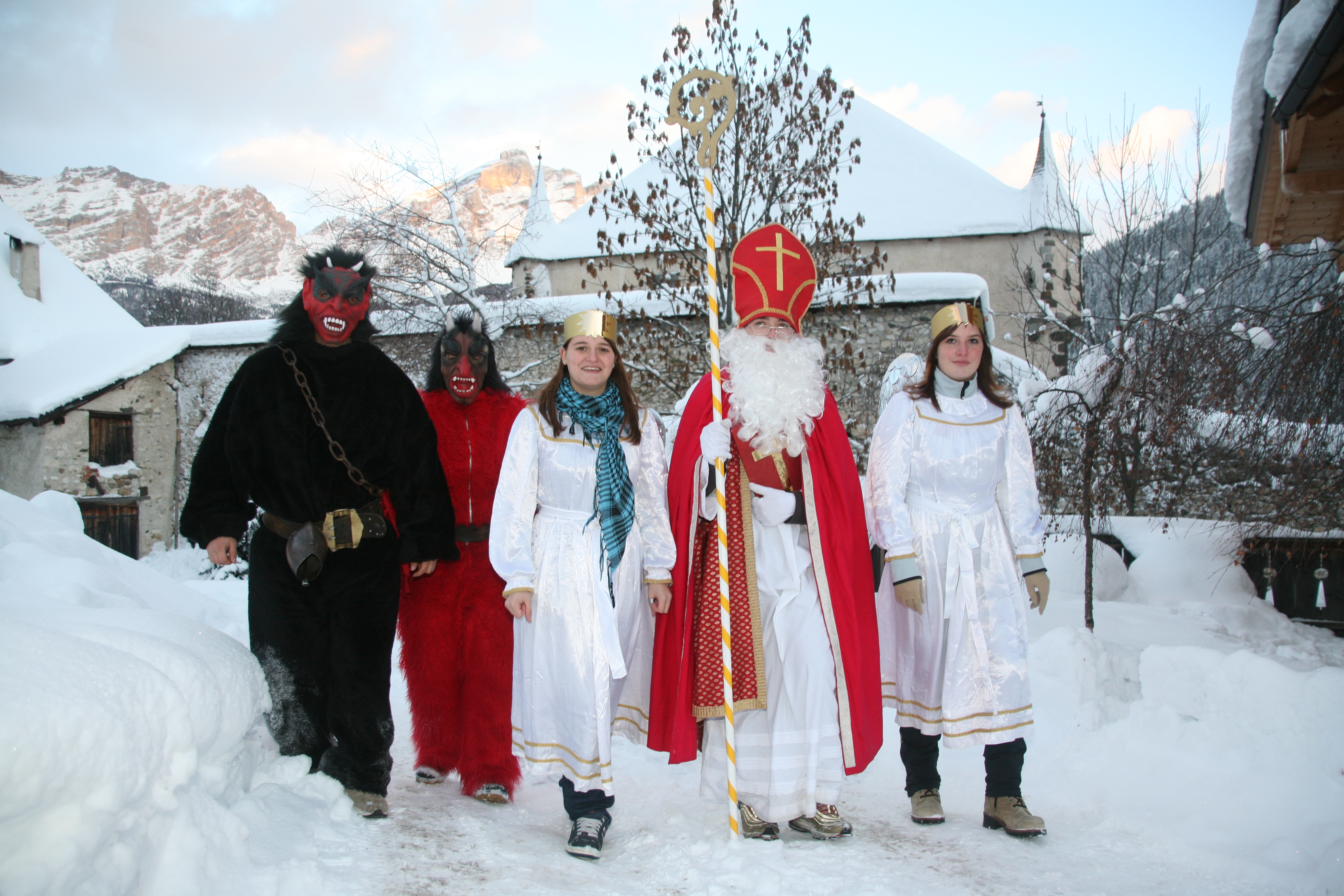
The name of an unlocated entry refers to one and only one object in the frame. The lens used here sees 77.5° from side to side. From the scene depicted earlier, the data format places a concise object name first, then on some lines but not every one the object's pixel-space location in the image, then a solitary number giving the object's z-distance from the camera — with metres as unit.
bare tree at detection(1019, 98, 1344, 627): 5.68
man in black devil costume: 3.19
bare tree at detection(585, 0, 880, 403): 8.84
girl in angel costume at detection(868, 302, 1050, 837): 3.36
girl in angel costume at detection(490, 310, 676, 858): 3.21
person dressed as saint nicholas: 3.24
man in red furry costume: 3.71
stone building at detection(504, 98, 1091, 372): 19.19
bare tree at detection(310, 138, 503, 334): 13.07
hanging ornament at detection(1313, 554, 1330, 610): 8.24
